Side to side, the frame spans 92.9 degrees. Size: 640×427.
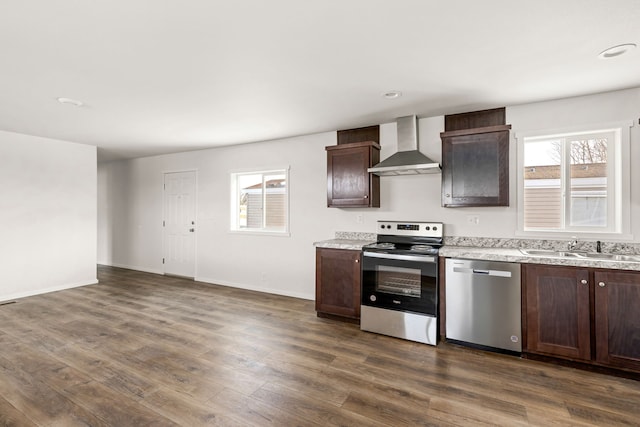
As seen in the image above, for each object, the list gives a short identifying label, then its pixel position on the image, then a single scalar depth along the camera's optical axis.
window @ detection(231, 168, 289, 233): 4.88
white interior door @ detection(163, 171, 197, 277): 5.80
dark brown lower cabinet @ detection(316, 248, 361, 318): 3.51
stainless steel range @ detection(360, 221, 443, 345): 3.03
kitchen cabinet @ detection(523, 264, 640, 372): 2.34
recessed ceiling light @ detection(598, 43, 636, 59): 2.10
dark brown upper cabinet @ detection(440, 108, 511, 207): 3.11
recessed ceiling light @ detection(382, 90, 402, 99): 2.94
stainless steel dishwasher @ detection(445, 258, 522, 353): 2.71
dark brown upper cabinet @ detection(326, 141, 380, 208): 3.73
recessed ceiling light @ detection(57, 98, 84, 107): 3.11
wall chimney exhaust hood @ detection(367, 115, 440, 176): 3.39
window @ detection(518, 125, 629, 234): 2.92
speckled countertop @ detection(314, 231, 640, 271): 2.46
